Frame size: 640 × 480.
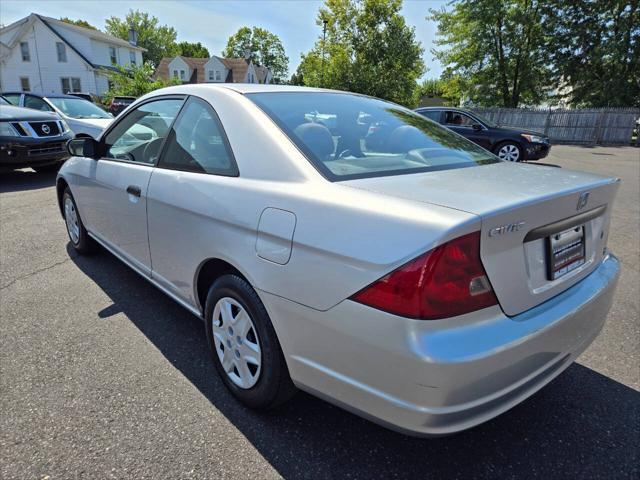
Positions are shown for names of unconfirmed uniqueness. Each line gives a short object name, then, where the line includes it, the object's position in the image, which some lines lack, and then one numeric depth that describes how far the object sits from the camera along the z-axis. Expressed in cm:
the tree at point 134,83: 2577
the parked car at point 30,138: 805
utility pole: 3469
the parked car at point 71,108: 987
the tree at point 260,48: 8312
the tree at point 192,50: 8704
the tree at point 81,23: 6719
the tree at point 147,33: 7112
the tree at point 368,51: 3428
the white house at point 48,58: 3659
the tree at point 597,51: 2477
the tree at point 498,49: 2691
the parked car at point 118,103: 2109
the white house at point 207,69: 5162
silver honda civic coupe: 145
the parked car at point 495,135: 1155
